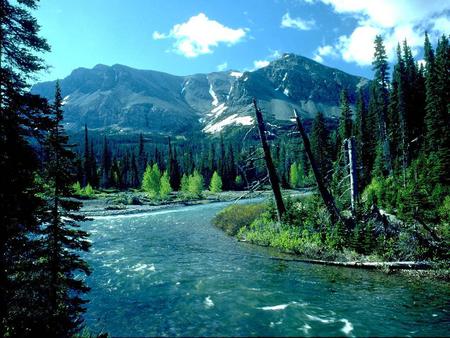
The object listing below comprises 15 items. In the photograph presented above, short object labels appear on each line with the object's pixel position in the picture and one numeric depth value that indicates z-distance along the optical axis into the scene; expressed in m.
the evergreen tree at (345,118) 65.66
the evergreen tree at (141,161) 133.30
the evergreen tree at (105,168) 114.12
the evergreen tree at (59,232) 11.15
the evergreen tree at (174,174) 113.11
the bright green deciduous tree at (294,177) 113.38
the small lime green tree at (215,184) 97.94
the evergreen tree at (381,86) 55.09
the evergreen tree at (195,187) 87.69
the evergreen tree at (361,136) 57.05
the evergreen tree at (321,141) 62.88
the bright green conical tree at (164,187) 80.79
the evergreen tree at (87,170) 104.18
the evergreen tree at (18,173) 10.21
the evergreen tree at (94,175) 106.69
